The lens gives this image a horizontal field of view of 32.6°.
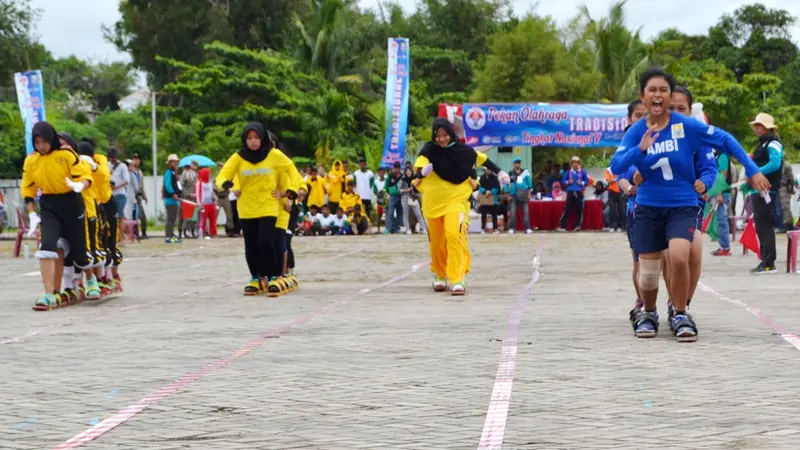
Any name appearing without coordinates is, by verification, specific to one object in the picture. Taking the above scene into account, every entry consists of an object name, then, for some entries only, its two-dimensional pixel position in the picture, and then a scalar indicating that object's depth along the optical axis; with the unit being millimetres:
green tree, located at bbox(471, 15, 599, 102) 54031
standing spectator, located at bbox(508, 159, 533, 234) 32188
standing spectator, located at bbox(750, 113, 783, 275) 15922
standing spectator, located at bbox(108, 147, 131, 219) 24214
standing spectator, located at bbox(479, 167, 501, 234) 30656
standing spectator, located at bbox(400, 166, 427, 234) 32094
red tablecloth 33812
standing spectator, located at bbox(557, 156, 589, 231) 32250
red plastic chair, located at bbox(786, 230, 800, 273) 16797
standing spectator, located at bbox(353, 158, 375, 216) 34062
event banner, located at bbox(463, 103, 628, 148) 34906
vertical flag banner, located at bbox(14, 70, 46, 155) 37034
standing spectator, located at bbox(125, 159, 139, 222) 28141
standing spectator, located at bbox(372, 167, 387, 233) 33812
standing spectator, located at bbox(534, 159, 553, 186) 36134
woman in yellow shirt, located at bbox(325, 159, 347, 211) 33219
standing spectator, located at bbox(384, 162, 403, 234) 32219
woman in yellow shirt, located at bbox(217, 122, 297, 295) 14625
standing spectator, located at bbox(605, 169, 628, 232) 32875
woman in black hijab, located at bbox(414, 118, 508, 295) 14453
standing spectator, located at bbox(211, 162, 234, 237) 32250
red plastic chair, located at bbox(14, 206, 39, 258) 24484
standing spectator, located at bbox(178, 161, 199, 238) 31078
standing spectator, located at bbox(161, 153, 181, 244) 28734
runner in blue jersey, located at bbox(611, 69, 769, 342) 9258
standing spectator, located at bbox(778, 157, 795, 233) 27719
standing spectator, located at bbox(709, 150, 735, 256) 19938
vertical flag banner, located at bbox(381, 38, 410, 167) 35500
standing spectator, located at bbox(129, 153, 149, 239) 28484
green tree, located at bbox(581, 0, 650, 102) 55375
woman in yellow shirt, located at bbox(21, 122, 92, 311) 13109
